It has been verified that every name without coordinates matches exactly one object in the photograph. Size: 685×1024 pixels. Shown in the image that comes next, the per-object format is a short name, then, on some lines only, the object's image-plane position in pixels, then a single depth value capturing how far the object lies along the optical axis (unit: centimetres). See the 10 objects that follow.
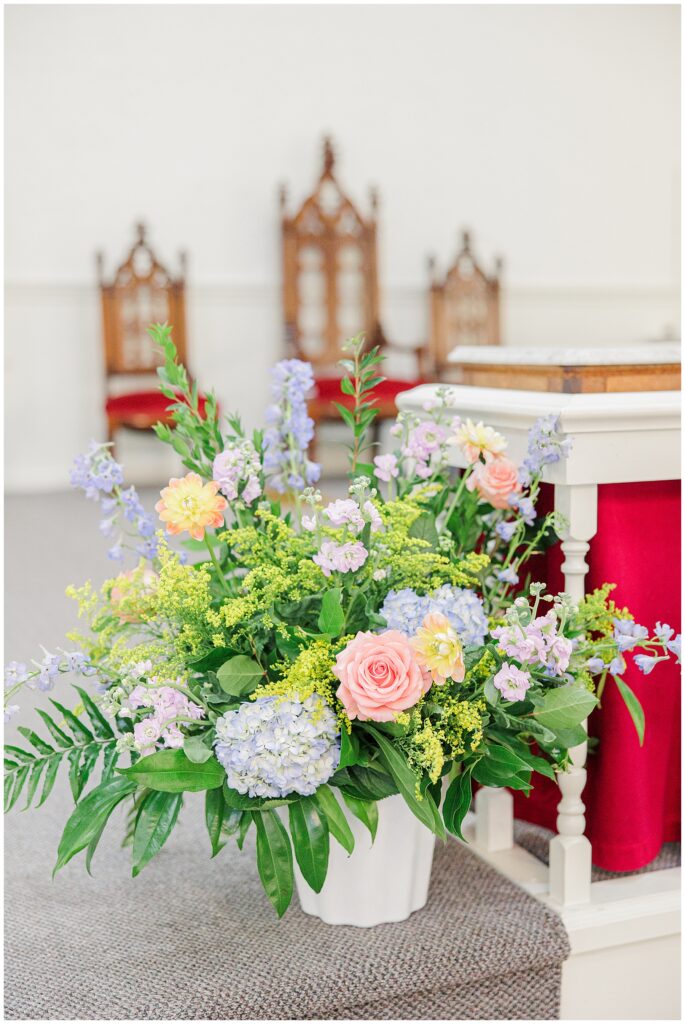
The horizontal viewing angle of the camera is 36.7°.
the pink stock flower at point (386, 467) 134
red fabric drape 145
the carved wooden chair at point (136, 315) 519
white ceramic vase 130
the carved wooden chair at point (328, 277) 545
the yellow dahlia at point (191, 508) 121
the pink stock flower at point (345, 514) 114
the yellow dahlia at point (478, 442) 137
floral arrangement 111
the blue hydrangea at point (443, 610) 116
